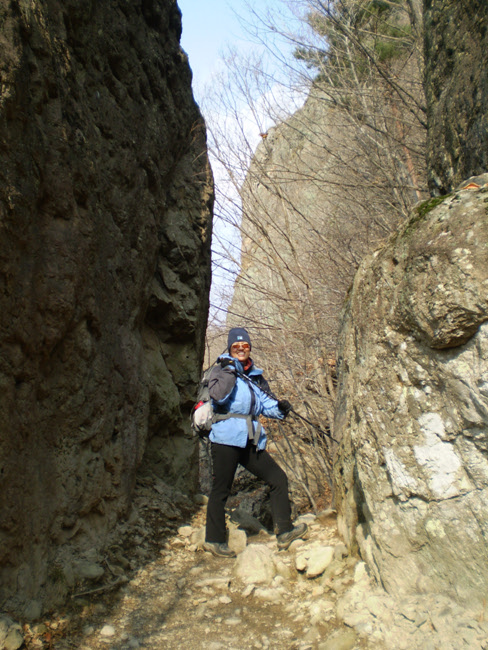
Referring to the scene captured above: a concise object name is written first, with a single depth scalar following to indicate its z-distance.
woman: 4.25
